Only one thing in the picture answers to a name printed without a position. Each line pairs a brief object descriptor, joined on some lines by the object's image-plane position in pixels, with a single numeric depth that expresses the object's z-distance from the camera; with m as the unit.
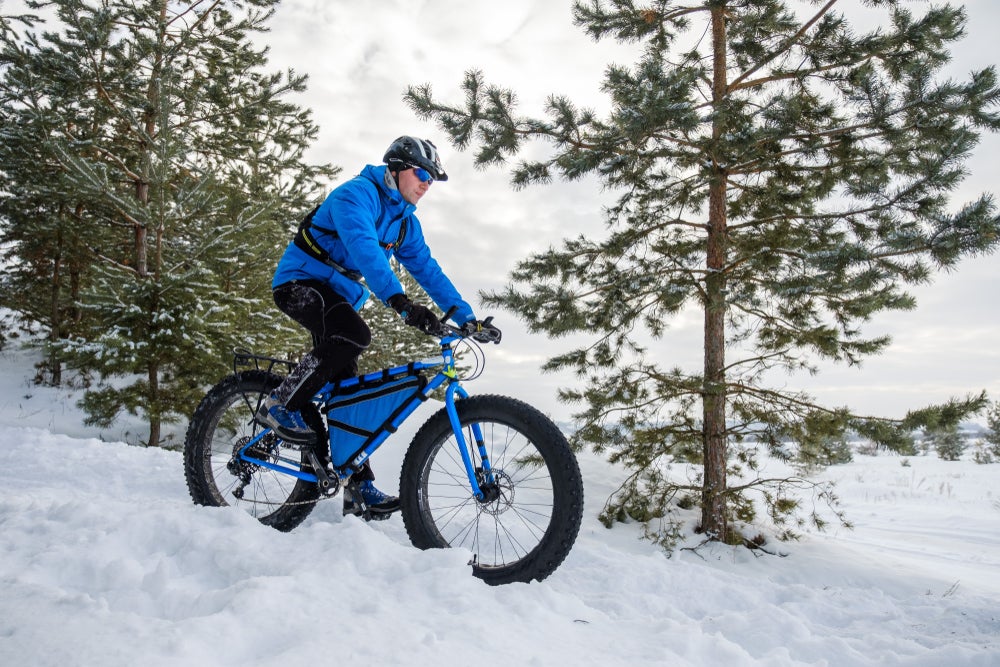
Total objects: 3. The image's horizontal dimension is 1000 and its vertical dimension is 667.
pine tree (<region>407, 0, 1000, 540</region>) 5.69
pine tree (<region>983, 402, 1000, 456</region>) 20.77
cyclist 3.53
